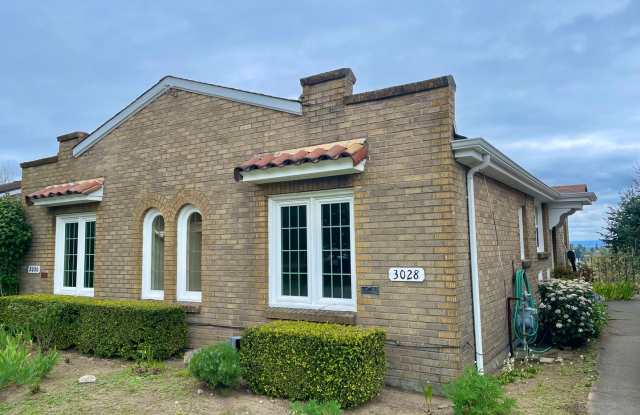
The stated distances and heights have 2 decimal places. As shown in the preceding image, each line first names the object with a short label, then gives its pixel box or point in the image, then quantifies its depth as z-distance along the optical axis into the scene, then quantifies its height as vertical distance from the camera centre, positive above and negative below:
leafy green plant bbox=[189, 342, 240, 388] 5.41 -1.45
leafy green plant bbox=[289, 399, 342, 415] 4.35 -1.64
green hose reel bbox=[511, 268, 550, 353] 7.73 -1.28
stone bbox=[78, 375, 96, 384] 6.30 -1.85
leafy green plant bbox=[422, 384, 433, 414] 4.85 -1.75
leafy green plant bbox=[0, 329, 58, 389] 5.68 -1.55
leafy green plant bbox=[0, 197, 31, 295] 10.23 +0.34
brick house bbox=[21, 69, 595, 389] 5.72 +0.61
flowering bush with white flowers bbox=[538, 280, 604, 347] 8.14 -1.33
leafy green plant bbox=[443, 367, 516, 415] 4.36 -1.55
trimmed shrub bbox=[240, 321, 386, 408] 5.00 -1.37
